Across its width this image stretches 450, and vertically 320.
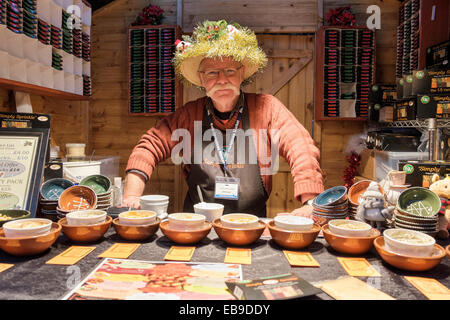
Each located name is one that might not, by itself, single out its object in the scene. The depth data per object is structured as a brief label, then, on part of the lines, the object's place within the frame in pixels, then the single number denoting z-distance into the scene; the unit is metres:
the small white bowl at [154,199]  1.51
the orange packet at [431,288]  0.84
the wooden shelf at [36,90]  2.52
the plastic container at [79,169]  2.52
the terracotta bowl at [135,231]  1.25
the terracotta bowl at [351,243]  1.12
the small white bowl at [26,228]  1.09
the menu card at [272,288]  0.80
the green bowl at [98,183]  1.70
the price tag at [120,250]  1.11
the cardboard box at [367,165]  3.70
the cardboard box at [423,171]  1.66
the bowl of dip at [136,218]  1.26
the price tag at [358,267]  0.99
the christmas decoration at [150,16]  4.17
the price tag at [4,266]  1.00
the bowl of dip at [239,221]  1.22
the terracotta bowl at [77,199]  1.47
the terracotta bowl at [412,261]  0.97
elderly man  2.27
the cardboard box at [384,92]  3.80
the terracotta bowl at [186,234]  1.21
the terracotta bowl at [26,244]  1.07
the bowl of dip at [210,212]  1.41
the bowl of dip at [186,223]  1.23
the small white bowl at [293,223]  1.20
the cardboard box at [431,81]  2.72
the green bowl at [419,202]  1.28
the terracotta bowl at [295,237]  1.18
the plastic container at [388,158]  3.07
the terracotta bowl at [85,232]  1.22
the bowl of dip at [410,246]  0.99
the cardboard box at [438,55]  3.19
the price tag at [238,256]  1.08
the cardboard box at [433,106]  2.71
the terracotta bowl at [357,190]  1.58
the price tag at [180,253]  1.09
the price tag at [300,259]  1.05
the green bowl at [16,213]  1.33
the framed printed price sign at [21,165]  1.51
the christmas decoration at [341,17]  4.02
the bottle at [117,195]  1.83
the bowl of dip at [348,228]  1.14
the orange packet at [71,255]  1.06
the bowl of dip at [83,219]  1.24
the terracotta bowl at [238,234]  1.20
